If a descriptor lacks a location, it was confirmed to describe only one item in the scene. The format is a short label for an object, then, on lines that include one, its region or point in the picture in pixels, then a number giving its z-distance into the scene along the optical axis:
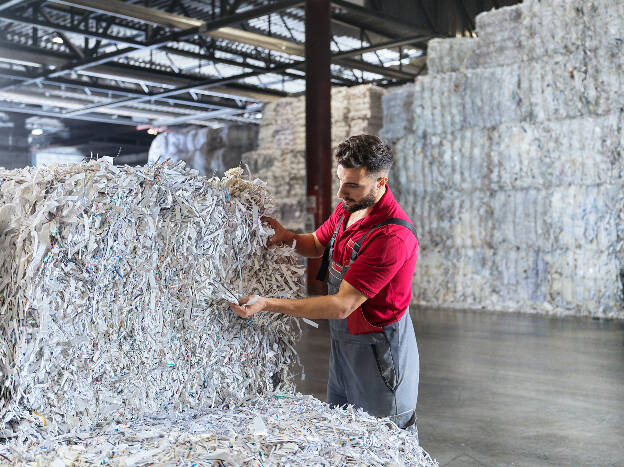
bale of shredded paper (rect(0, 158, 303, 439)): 2.12
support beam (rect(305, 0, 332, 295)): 11.76
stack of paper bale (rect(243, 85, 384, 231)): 13.06
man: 2.67
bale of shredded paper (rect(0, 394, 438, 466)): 1.88
